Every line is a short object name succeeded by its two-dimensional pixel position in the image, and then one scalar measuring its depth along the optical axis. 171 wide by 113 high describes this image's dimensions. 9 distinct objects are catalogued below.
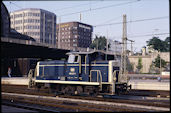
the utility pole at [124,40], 23.06
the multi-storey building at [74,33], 118.38
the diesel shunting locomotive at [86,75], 13.31
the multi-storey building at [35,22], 100.38
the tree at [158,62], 60.41
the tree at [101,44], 109.94
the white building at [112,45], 108.50
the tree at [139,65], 69.12
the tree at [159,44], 89.74
